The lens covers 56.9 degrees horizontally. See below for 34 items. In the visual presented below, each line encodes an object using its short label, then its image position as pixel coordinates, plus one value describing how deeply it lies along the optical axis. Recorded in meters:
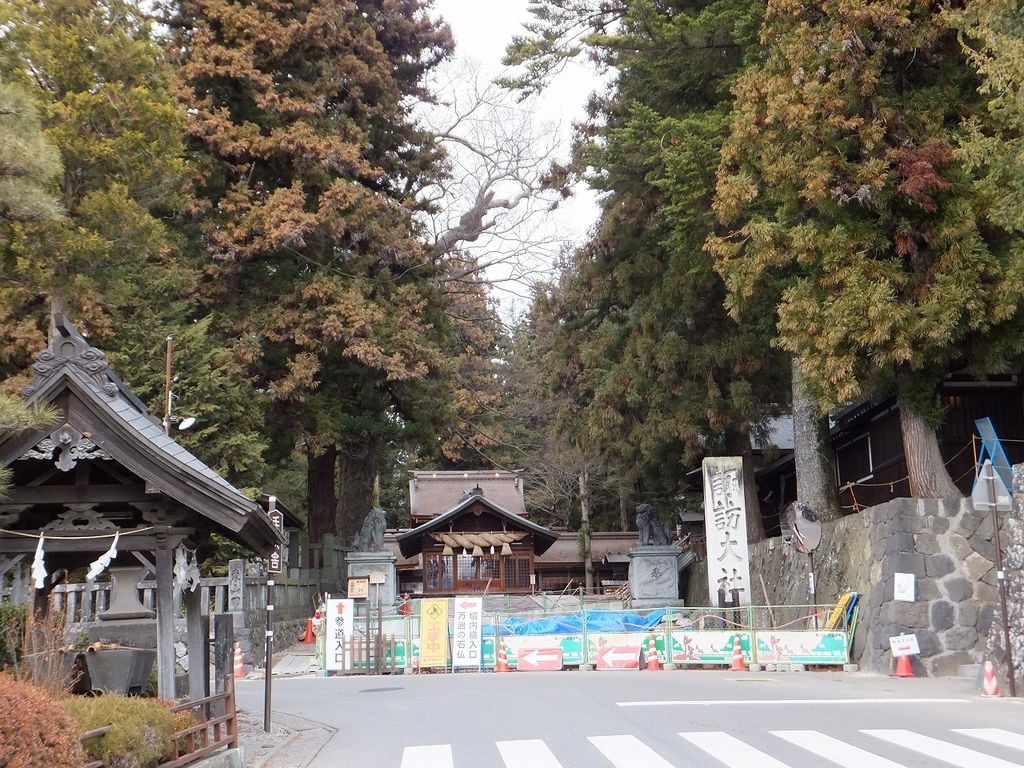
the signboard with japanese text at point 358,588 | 25.22
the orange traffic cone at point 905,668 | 16.28
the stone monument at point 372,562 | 27.12
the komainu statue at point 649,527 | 29.30
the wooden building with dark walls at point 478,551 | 36.09
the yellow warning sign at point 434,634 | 19.59
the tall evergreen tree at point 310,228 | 24.80
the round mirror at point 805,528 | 20.78
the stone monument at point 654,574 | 27.39
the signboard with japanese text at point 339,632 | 19.92
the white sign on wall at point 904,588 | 16.77
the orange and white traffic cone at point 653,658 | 19.00
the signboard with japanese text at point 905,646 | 16.25
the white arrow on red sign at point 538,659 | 19.12
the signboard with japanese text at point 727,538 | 20.58
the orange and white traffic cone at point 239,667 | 20.50
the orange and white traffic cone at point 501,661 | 19.42
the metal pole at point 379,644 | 19.84
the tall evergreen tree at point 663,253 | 20.91
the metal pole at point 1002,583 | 13.35
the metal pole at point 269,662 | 11.52
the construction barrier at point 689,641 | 17.80
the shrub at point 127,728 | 6.69
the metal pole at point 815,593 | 20.42
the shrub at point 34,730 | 5.27
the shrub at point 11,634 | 9.46
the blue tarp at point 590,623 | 20.84
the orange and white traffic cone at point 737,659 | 18.09
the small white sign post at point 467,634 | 19.42
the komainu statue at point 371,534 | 28.55
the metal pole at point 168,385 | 18.48
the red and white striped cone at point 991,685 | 13.32
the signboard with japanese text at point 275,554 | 11.34
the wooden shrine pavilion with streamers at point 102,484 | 8.40
